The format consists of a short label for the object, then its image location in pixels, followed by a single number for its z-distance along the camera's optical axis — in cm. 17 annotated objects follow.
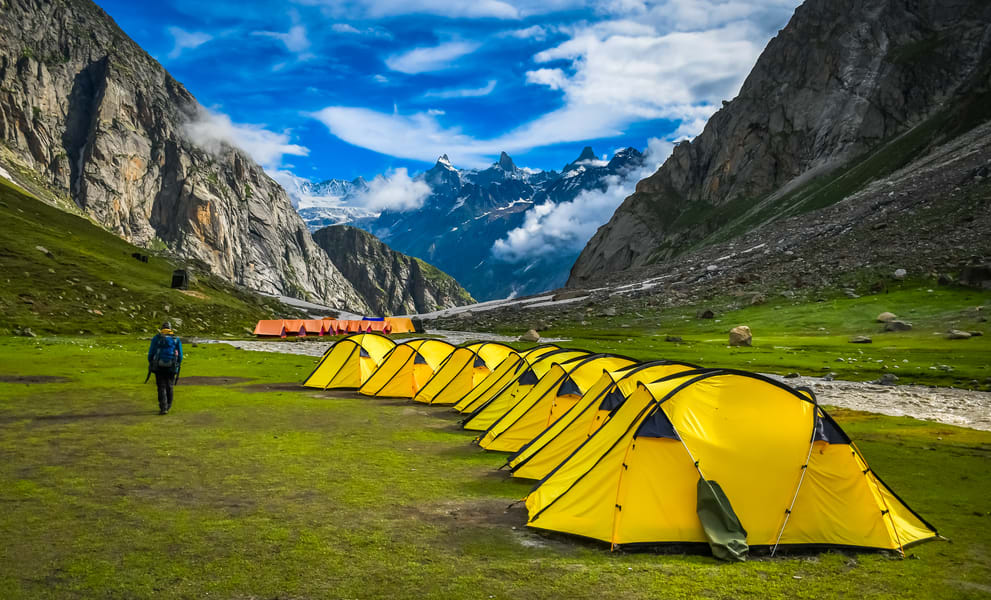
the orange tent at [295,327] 9319
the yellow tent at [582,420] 1546
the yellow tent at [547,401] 1900
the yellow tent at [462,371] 2956
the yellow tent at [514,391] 2255
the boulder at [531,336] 7494
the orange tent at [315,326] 9650
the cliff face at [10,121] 19462
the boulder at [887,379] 3720
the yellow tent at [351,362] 3534
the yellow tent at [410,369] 3322
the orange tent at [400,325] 11117
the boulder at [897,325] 5926
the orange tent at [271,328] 9006
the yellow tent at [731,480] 1123
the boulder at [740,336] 6053
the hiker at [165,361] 2344
